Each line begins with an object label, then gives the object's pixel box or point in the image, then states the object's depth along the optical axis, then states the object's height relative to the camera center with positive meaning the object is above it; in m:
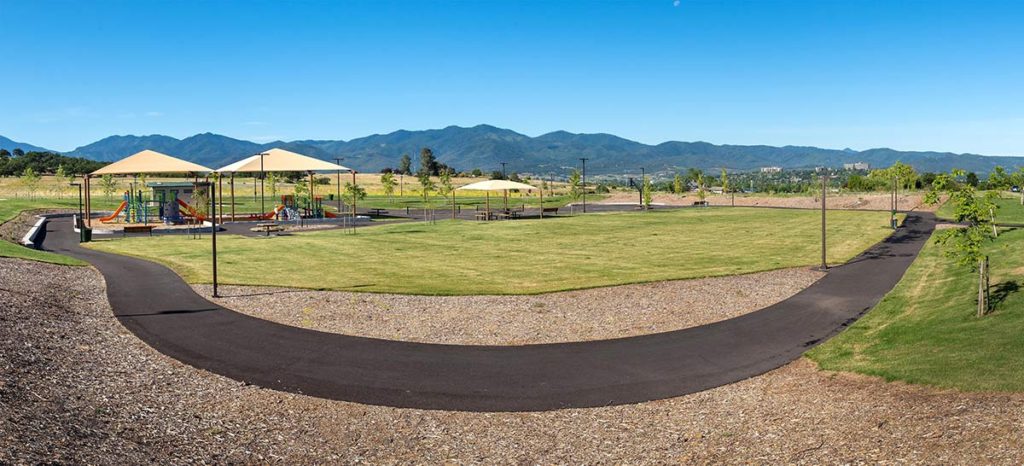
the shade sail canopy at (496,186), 60.01 +0.86
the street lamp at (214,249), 24.23 -1.86
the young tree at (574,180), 90.88 +2.06
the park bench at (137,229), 50.16 -2.29
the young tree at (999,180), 20.05 +0.35
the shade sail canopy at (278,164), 58.78 +2.93
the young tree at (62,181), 98.76 +3.14
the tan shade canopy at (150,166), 52.97 +2.58
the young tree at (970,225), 18.75 -0.96
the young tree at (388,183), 88.06 +1.76
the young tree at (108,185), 84.21 +1.68
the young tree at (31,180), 87.13 +2.45
